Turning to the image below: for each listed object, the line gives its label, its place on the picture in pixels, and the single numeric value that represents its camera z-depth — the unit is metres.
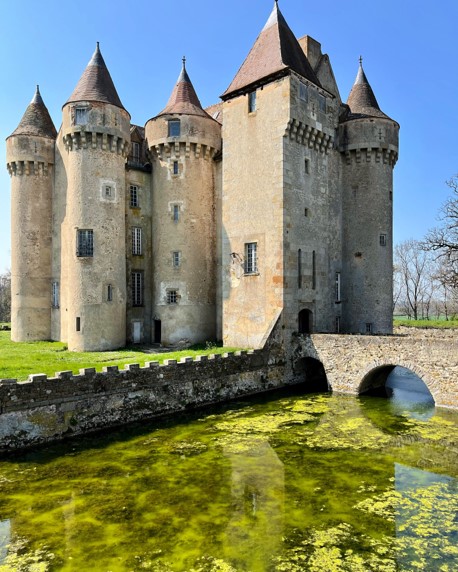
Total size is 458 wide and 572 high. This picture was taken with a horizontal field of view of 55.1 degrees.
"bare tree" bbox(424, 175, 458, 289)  28.86
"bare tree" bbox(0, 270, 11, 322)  58.91
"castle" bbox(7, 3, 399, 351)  22.73
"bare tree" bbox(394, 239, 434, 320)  58.69
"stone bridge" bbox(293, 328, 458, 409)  16.95
